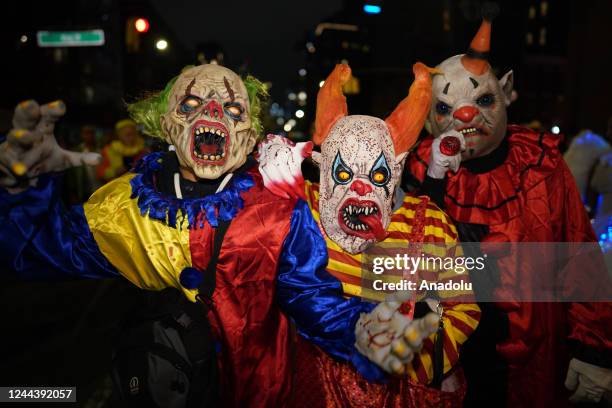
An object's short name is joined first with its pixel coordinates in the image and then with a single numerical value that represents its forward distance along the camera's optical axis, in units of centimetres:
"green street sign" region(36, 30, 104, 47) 859
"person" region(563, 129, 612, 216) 427
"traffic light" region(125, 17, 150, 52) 693
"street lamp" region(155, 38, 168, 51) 675
